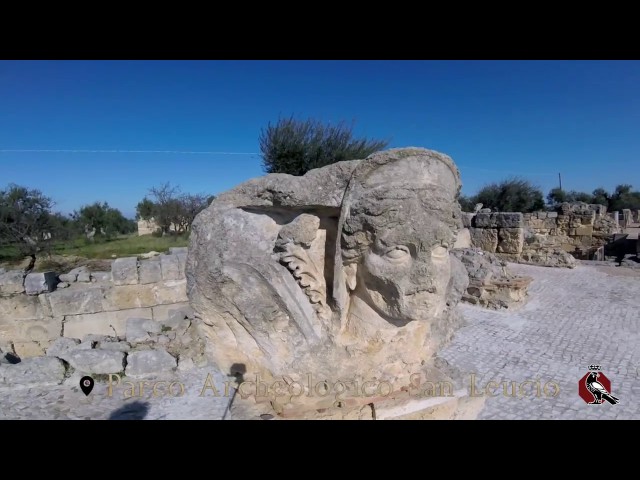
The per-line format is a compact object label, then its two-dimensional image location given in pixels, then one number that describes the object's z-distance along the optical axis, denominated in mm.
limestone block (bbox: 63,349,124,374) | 3316
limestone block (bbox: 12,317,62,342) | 4766
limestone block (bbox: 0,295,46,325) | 4617
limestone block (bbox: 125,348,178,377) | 3299
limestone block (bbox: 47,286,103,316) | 4816
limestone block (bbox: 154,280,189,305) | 5289
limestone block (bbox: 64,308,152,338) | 4953
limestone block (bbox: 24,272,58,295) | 4703
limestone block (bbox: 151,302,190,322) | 5321
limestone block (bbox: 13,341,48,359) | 4773
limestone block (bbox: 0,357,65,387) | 3094
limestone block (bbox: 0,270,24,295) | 4551
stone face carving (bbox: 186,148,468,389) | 1962
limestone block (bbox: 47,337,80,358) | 3496
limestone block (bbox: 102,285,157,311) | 5070
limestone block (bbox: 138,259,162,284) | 5175
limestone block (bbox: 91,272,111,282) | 5316
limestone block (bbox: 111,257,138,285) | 5043
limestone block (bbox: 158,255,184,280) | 5262
